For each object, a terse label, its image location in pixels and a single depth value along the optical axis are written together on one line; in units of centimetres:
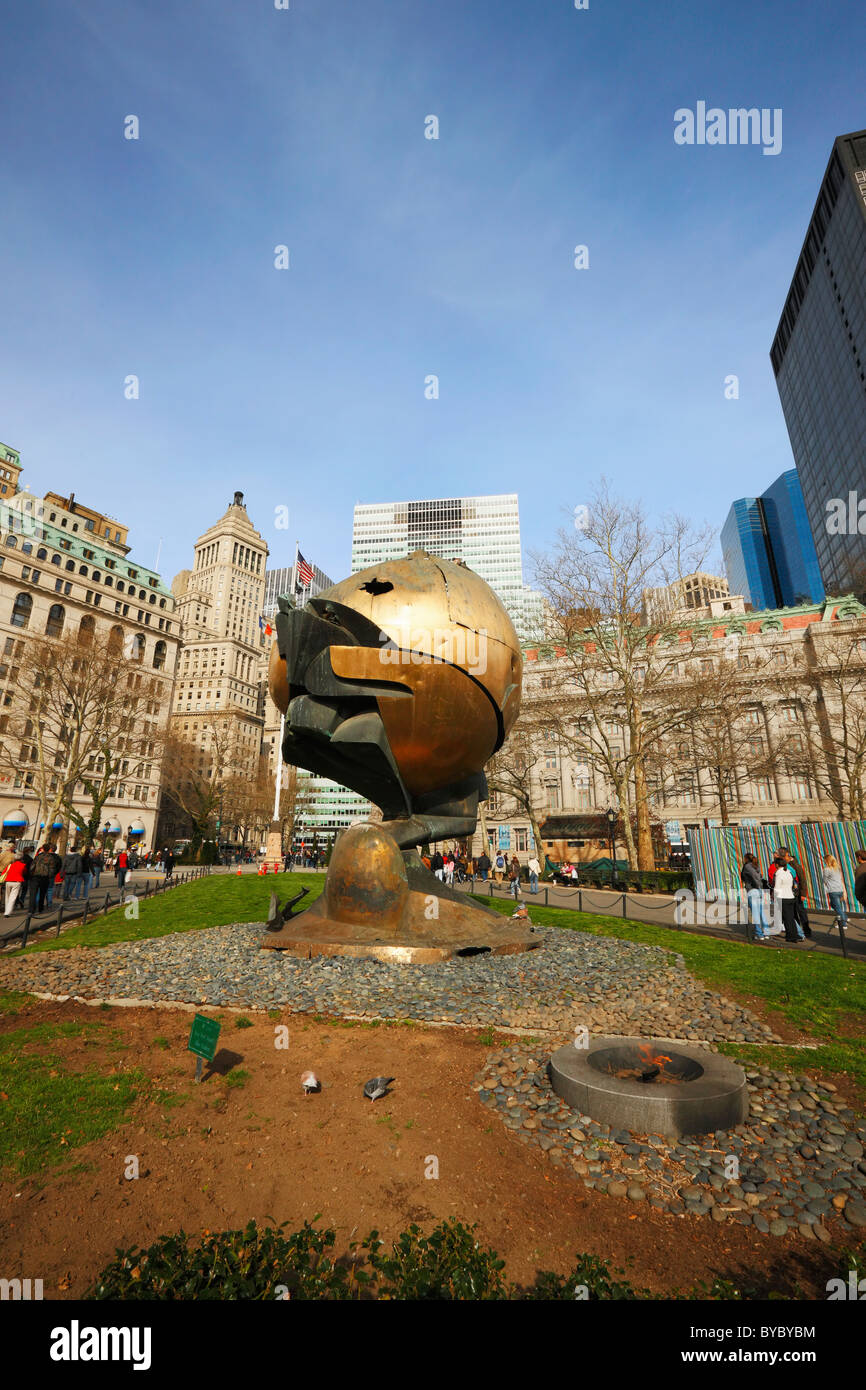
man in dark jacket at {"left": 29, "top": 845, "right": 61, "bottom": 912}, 1594
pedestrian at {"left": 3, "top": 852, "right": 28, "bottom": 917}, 1486
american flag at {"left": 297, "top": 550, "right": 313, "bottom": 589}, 2929
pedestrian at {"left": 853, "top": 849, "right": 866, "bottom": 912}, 1257
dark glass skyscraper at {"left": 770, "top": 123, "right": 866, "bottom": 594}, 6688
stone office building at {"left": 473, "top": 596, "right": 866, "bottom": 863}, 4534
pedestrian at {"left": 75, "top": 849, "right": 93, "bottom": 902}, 2110
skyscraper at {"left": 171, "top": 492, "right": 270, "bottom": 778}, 10281
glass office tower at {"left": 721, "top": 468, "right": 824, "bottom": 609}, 15025
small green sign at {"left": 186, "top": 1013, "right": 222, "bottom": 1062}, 527
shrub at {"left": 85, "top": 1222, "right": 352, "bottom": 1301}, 281
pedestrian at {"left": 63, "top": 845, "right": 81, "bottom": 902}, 2116
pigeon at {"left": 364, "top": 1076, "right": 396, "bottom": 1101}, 525
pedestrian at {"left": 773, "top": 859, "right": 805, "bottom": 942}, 1351
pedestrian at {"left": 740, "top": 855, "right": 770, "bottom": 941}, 1408
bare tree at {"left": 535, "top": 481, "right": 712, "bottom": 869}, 2586
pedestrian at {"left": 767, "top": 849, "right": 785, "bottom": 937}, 1390
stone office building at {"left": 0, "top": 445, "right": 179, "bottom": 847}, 5197
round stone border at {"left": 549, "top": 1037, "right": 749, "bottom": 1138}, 469
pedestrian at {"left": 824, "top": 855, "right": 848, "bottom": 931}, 1479
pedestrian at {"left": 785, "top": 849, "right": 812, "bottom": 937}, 1422
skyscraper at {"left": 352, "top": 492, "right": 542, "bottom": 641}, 12606
